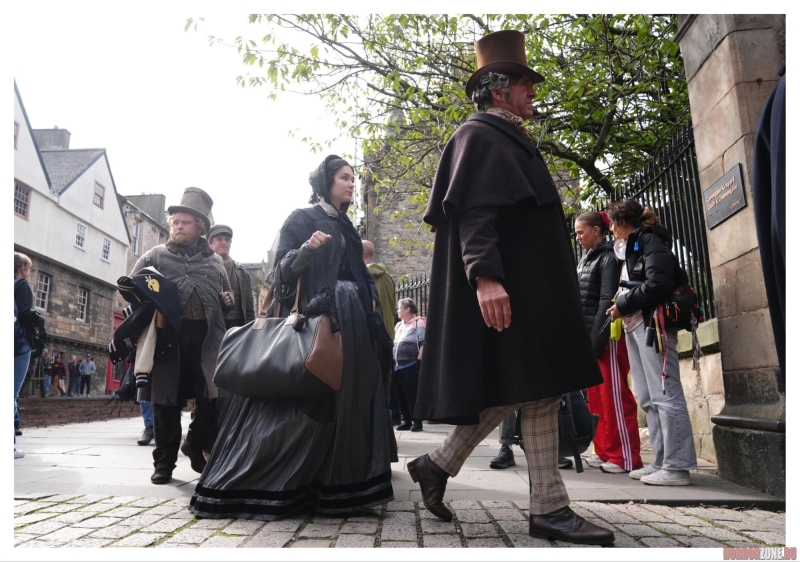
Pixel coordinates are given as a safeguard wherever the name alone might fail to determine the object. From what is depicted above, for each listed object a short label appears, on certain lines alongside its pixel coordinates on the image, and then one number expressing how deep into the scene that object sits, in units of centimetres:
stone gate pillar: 369
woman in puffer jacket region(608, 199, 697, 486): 400
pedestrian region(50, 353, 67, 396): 2564
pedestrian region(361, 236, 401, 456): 693
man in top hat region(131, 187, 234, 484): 416
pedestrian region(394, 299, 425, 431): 836
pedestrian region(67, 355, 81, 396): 2745
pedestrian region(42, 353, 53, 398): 2420
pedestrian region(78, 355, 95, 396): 2823
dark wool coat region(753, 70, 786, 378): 154
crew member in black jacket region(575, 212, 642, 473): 461
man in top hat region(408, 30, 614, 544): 249
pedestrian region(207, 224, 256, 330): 574
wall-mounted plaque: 395
